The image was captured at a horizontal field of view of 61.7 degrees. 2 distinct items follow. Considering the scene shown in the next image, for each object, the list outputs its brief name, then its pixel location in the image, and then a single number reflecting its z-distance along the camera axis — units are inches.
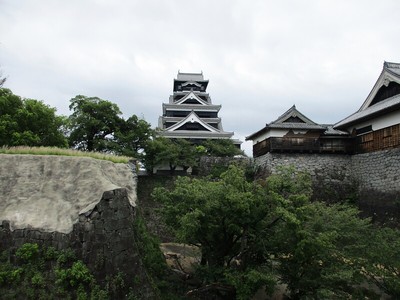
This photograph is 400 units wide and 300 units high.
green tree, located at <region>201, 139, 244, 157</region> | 969.5
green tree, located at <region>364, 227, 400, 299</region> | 346.9
